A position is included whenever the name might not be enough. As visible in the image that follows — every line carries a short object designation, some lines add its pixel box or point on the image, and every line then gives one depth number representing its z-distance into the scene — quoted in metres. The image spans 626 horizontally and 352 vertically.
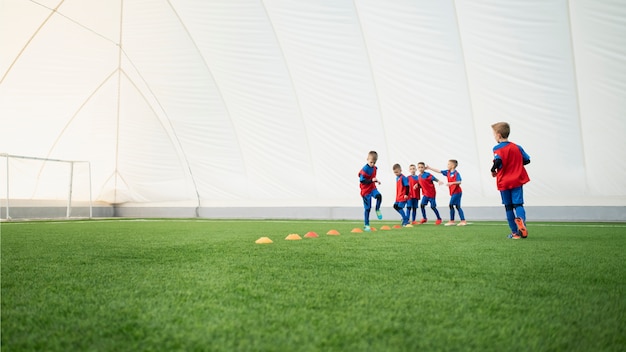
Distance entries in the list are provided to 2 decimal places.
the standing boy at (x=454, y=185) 12.76
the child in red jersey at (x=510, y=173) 7.05
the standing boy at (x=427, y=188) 13.90
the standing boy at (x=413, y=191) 13.50
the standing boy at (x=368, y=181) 10.31
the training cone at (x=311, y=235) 7.74
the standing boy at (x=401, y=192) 12.89
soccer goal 22.61
